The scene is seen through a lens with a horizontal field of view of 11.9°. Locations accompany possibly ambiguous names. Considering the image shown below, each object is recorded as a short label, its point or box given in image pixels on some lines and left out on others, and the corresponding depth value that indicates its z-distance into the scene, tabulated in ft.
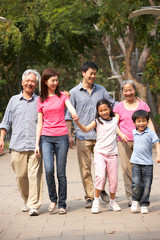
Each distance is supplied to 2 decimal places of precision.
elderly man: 33.12
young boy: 32.11
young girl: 32.78
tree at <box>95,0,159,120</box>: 70.83
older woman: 34.27
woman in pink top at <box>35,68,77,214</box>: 32.64
